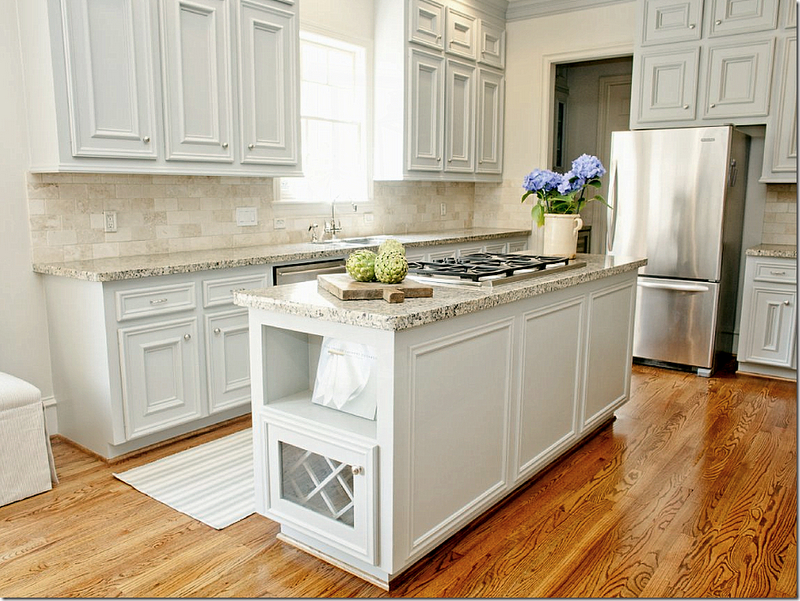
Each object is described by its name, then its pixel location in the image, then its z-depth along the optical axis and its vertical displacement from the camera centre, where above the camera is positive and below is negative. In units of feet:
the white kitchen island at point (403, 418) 6.47 -2.41
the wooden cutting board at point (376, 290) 6.83 -1.00
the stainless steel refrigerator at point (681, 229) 14.55 -0.74
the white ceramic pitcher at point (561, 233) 10.79 -0.61
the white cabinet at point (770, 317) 14.33 -2.61
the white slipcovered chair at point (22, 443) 8.64 -3.34
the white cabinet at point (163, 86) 9.44 +1.71
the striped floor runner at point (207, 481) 8.59 -4.07
